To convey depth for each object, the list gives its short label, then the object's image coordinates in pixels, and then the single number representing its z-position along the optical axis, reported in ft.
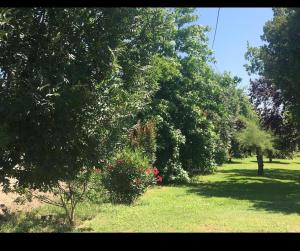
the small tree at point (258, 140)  67.70
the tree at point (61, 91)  17.15
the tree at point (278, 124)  63.24
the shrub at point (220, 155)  78.40
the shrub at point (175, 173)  51.56
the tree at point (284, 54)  40.67
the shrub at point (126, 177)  31.99
